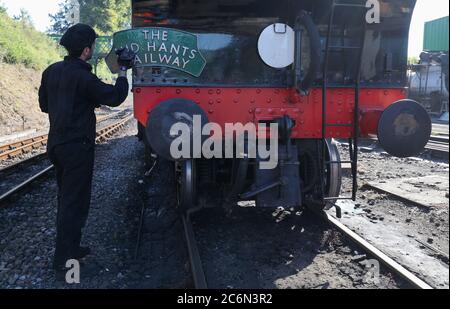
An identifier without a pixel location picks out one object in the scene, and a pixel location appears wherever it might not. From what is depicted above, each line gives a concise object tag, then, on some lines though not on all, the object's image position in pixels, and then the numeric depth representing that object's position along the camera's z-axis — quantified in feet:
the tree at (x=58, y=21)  205.27
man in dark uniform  11.89
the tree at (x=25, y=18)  112.31
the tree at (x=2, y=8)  87.28
